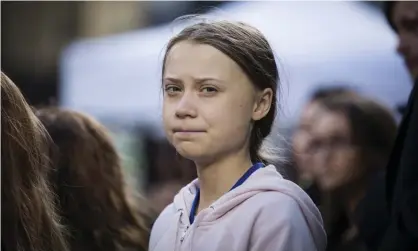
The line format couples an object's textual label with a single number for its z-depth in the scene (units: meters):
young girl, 2.37
